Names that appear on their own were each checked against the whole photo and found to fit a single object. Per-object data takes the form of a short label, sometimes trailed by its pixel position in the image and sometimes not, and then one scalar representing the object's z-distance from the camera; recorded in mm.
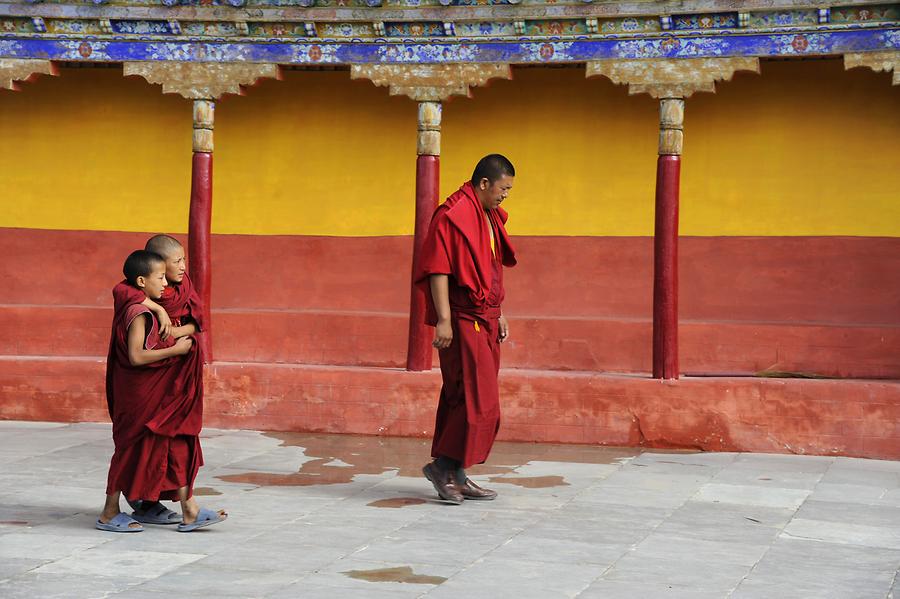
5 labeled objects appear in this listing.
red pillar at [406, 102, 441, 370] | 10461
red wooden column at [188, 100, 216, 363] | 10844
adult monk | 7410
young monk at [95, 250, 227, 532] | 6363
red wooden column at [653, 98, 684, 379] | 9961
